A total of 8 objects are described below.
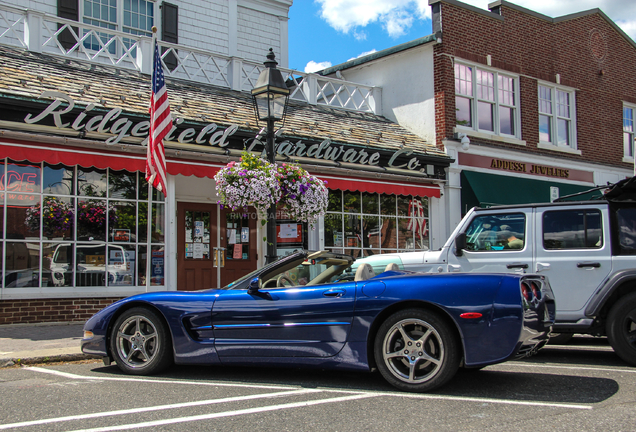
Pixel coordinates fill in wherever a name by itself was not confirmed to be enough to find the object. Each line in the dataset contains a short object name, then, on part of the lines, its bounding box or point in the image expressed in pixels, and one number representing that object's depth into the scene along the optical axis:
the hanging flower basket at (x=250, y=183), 8.47
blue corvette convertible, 4.62
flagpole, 10.55
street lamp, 8.68
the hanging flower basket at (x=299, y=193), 8.81
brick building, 15.53
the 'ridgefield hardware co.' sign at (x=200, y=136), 9.45
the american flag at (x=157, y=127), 8.54
